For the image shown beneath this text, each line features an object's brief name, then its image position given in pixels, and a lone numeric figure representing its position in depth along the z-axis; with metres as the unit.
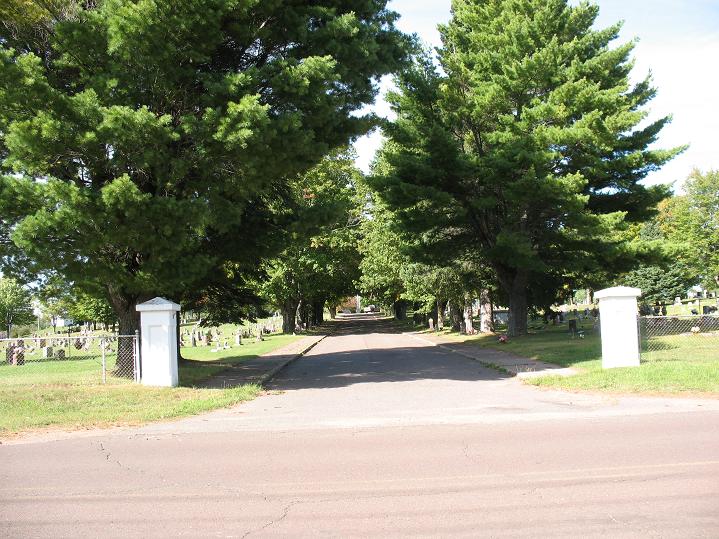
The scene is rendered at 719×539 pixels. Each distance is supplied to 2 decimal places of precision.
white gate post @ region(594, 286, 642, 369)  15.30
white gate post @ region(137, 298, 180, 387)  15.08
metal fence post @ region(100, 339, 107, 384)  15.39
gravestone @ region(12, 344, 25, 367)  28.72
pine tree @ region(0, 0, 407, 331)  13.12
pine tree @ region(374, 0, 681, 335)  24.36
